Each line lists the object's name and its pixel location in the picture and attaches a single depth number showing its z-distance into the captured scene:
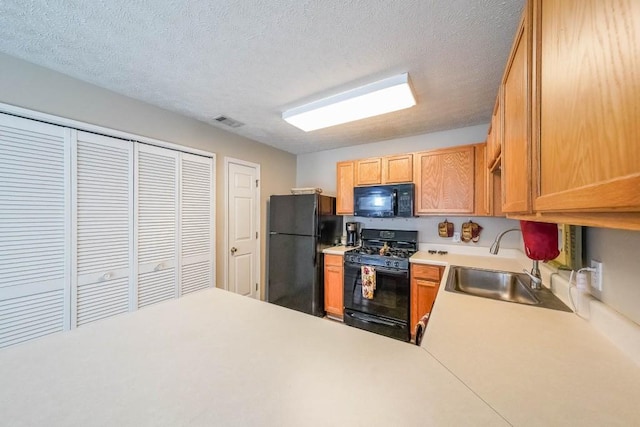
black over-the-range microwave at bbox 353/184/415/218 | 2.76
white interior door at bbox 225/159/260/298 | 3.02
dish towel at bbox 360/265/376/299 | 2.59
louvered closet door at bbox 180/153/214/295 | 2.51
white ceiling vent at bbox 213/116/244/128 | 2.54
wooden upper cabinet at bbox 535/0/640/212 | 0.36
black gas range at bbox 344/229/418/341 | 2.46
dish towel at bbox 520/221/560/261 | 1.35
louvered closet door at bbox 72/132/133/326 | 1.83
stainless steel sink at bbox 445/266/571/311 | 1.36
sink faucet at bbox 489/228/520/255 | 1.66
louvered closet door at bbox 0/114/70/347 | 1.53
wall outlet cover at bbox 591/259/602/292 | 1.05
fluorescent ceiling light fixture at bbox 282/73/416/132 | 1.78
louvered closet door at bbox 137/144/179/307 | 2.18
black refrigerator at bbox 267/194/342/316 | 2.96
